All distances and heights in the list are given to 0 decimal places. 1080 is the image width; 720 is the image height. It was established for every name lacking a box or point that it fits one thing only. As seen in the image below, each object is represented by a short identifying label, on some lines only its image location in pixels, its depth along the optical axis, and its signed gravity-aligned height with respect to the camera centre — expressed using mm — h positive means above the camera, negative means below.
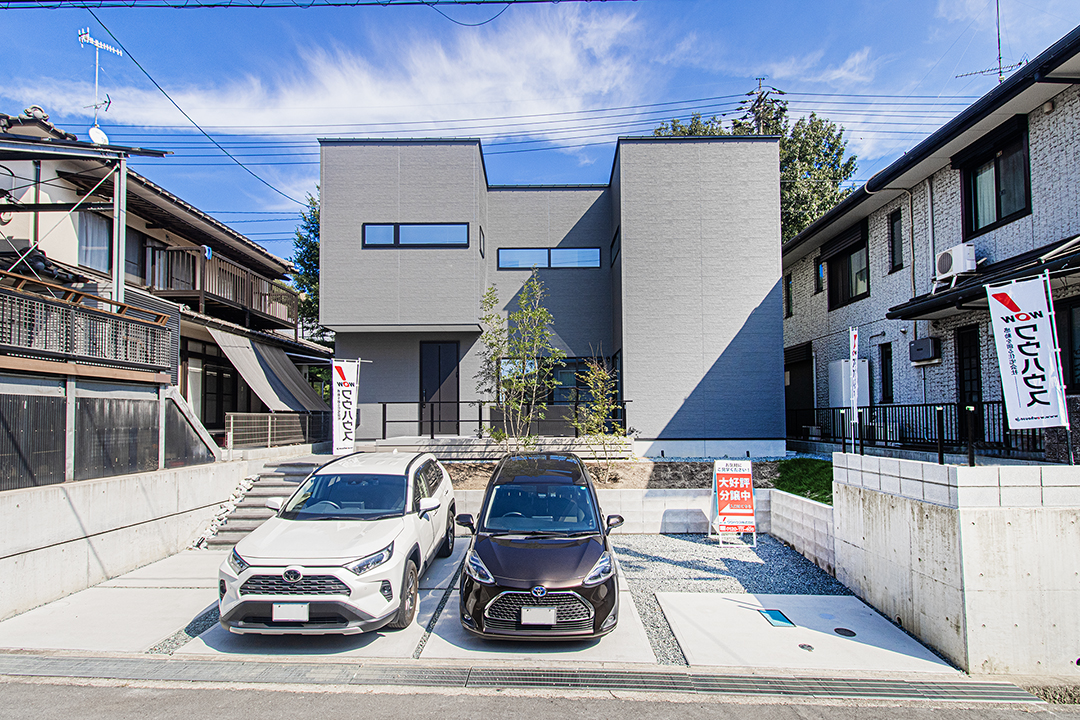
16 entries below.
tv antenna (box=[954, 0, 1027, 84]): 13269 +7119
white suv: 5203 -1579
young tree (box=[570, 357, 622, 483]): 12188 -735
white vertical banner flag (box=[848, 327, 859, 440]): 9634 +591
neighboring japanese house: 7129 +1081
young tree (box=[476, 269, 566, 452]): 12250 +380
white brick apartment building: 8789 +2467
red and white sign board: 9109 -1701
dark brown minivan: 5242 -1662
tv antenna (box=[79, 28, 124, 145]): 11142 +6413
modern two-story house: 14078 +2758
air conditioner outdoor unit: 10297 +2210
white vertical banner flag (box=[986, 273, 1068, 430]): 5352 +307
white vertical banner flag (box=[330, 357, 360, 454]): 11320 -264
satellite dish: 12357 +5391
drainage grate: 4652 -2373
